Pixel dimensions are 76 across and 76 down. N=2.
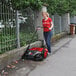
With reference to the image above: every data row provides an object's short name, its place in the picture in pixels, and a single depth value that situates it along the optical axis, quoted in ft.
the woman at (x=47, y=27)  16.12
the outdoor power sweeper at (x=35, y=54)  13.94
